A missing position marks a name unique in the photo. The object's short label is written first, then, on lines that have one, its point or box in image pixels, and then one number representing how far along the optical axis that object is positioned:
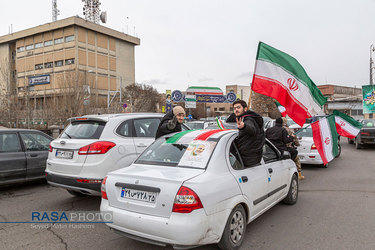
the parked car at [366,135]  13.91
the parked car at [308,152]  9.47
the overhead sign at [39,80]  55.28
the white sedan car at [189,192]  2.99
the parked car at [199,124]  15.81
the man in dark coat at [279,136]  7.01
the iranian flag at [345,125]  10.49
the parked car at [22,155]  6.32
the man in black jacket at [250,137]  4.00
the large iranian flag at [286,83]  7.00
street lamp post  31.91
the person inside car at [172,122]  5.36
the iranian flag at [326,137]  8.21
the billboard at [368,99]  29.64
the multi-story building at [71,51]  60.03
